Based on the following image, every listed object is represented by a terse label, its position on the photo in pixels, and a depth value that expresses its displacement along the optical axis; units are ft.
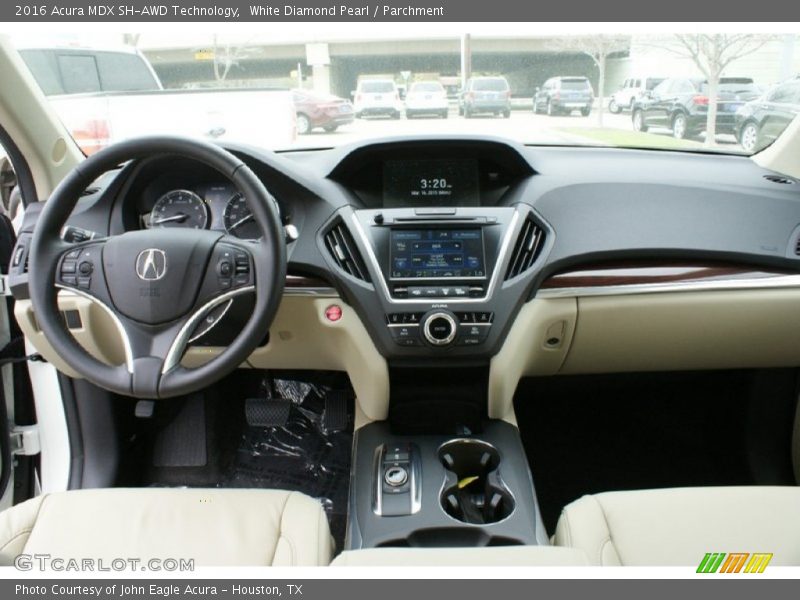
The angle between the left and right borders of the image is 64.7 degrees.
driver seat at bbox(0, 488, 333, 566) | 4.81
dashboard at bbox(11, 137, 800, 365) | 6.27
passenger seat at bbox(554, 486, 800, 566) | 4.76
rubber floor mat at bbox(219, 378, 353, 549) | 8.23
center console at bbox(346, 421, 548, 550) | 5.64
